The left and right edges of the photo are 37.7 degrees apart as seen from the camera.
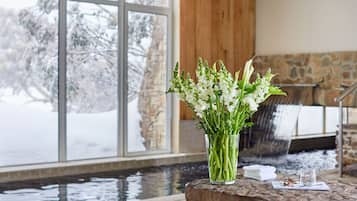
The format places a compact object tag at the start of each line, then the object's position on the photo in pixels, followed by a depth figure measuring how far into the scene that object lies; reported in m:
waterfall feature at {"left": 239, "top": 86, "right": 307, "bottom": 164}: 8.70
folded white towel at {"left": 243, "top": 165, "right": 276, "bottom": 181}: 3.12
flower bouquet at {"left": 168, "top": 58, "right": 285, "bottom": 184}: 2.76
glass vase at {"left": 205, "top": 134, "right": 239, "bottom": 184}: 2.85
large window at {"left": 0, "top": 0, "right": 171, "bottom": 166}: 7.05
